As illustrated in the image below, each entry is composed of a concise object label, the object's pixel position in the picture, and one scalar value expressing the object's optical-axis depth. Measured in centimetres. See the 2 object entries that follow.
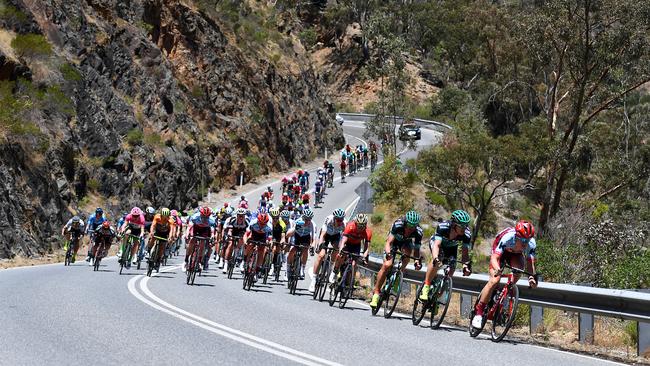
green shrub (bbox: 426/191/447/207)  4923
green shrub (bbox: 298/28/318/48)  9699
